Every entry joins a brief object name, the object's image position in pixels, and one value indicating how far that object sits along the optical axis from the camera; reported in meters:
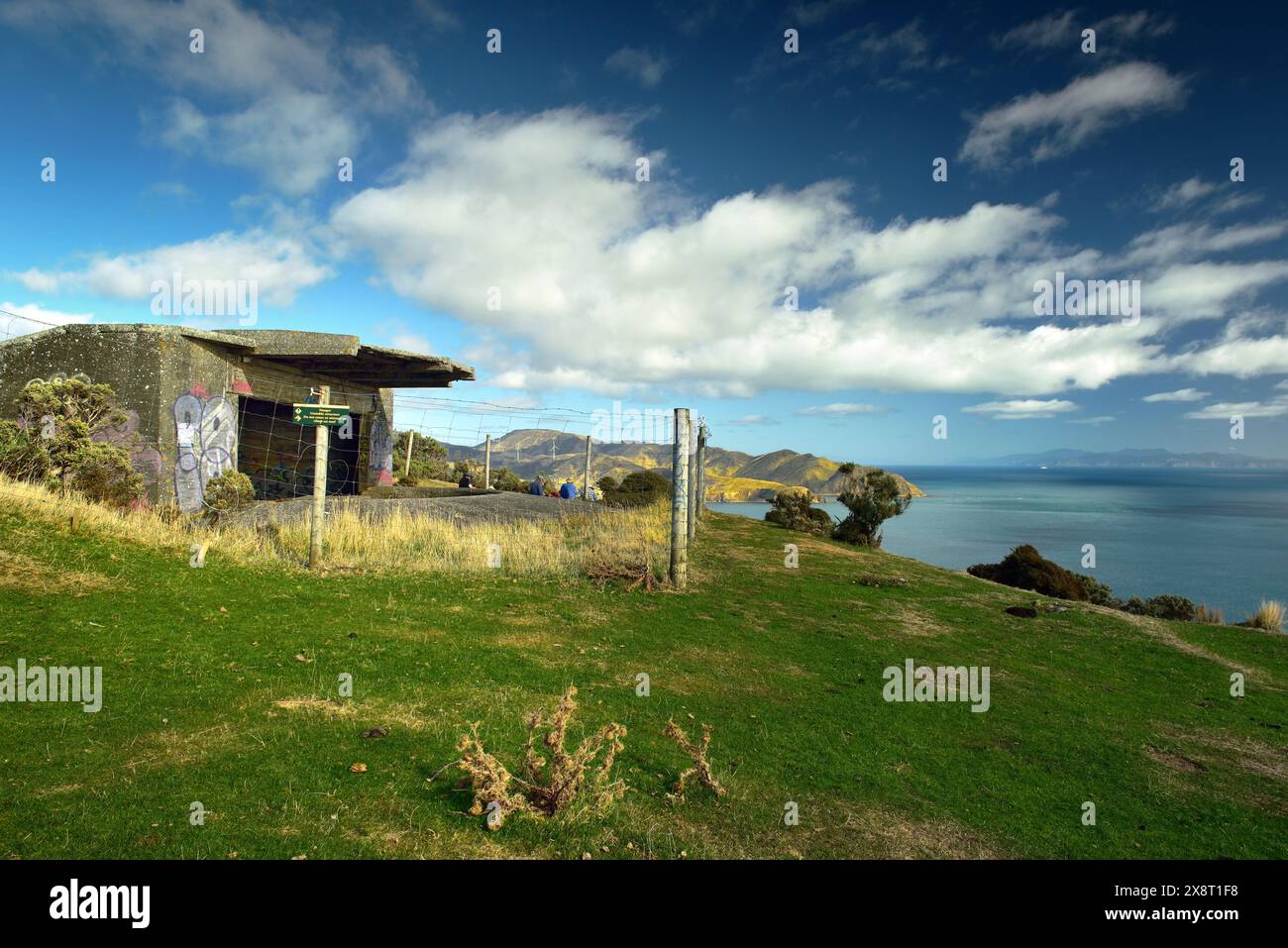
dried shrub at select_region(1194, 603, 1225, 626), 16.48
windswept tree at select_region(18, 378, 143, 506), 13.14
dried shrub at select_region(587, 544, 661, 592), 11.03
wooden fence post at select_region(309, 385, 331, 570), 10.34
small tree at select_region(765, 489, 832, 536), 22.91
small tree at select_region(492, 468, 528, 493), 30.25
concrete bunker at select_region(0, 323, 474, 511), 15.34
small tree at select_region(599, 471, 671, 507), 26.61
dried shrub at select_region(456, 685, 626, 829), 3.73
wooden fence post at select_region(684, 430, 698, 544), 15.37
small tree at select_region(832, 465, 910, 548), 22.64
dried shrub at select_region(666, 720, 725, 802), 4.28
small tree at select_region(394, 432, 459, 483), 32.62
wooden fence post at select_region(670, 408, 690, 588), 11.20
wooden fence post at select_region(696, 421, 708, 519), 18.55
